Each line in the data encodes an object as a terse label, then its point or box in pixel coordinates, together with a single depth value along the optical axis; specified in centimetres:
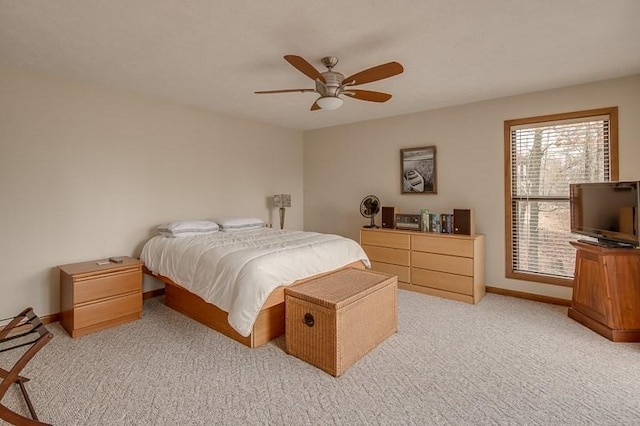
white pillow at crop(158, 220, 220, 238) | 357
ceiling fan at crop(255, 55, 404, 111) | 223
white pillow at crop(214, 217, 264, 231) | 410
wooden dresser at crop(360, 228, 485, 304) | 367
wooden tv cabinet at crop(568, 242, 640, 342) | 262
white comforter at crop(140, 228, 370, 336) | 237
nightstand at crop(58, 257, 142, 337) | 277
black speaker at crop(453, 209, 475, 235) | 381
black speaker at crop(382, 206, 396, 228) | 450
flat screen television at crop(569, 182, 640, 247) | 261
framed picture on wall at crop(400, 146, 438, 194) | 439
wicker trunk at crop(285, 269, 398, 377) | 217
